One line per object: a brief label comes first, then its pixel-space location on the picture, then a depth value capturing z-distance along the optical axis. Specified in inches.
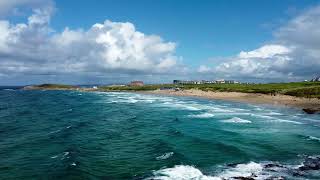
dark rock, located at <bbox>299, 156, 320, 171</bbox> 764.1
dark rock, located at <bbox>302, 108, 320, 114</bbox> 1800.8
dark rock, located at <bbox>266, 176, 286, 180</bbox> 693.1
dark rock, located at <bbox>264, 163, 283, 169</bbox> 786.0
